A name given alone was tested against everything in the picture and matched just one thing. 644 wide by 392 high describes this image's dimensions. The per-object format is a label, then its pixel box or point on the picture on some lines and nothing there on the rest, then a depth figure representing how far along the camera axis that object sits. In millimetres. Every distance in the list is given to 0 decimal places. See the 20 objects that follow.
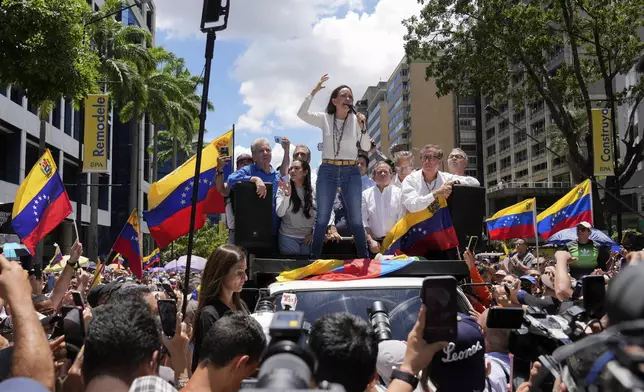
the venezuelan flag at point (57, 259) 17897
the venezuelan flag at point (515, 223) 14703
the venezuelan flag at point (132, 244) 10766
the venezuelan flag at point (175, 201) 9125
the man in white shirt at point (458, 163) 7102
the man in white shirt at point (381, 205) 6836
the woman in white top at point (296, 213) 6359
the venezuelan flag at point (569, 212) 14027
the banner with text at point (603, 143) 18984
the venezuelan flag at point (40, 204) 9422
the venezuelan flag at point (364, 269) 5297
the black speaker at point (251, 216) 6008
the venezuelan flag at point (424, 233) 6121
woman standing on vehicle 6086
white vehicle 4570
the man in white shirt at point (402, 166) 7609
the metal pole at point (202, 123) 4992
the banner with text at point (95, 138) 24328
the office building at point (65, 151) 29469
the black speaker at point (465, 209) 6051
